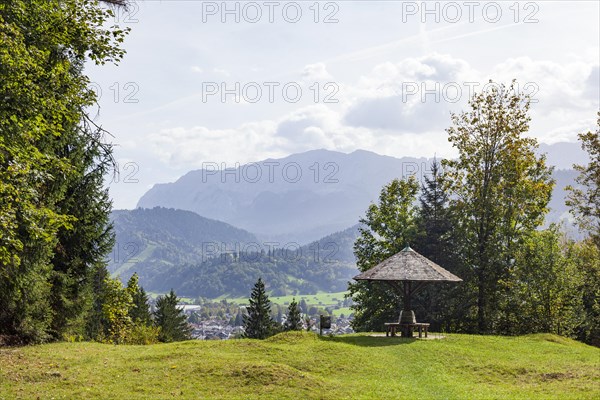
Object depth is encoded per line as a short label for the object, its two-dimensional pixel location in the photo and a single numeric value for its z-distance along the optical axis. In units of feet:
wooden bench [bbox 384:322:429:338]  99.60
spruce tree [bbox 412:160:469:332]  142.82
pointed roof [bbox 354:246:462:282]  97.76
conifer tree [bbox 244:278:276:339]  236.22
